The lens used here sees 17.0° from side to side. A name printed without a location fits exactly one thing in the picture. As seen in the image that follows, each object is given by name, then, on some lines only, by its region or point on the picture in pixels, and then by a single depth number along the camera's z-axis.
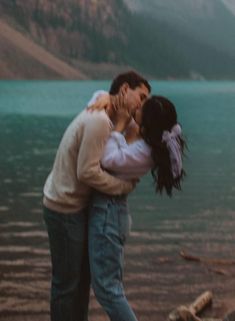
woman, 4.20
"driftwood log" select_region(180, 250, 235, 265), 10.24
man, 4.12
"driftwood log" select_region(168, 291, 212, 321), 5.98
